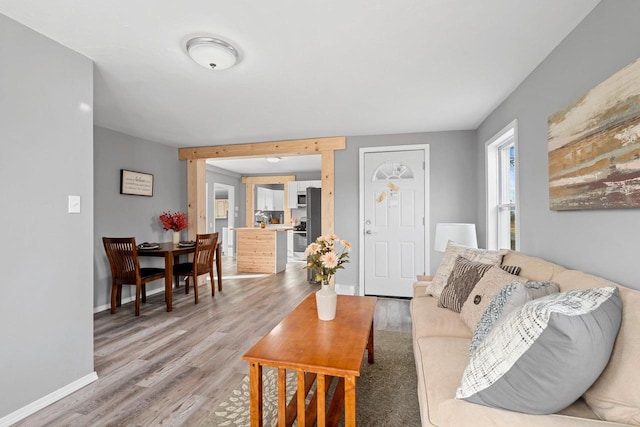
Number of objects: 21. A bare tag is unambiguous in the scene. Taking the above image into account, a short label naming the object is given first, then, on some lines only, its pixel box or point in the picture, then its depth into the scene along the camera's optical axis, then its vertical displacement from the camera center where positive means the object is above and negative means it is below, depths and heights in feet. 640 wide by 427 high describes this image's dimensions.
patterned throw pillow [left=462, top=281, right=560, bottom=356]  4.29 -1.29
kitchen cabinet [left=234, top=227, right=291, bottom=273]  18.98 -2.23
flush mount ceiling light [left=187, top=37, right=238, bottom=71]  6.15 +3.52
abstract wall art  4.25 +1.13
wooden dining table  11.55 -1.53
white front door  13.35 -0.22
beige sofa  3.06 -2.11
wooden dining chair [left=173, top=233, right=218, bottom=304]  12.59 -2.05
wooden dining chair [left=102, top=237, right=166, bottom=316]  10.93 -1.85
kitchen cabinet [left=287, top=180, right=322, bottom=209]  25.94 +2.32
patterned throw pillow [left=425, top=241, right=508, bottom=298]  7.41 -1.13
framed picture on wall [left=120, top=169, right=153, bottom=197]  13.07 +1.52
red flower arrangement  14.39 -0.25
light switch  6.37 +0.26
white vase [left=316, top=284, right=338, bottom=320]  6.08 -1.79
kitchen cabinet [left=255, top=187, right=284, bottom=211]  28.66 +1.63
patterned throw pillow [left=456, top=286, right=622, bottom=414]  2.92 -1.45
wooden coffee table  4.29 -2.18
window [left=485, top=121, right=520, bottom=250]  10.22 +0.81
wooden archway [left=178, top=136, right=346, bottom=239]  14.21 +3.07
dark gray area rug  5.45 -3.73
